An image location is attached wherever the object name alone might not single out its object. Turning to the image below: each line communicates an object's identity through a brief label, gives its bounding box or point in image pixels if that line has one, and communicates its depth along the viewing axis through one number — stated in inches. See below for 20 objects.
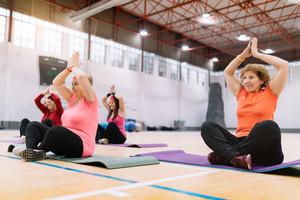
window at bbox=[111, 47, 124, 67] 573.6
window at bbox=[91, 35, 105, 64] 536.7
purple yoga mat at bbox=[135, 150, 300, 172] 86.0
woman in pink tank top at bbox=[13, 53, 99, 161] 97.1
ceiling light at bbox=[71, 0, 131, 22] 421.3
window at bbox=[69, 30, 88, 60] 505.4
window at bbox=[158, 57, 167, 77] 688.4
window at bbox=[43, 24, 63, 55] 470.9
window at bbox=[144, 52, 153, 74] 649.6
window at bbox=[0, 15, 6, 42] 422.4
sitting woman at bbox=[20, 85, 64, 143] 163.8
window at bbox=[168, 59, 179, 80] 724.0
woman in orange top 87.0
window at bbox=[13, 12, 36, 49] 436.5
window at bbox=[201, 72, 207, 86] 831.8
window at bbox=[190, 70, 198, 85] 790.5
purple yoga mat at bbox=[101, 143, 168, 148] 183.4
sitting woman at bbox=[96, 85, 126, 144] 203.3
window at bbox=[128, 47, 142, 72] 611.5
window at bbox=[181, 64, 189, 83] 758.5
